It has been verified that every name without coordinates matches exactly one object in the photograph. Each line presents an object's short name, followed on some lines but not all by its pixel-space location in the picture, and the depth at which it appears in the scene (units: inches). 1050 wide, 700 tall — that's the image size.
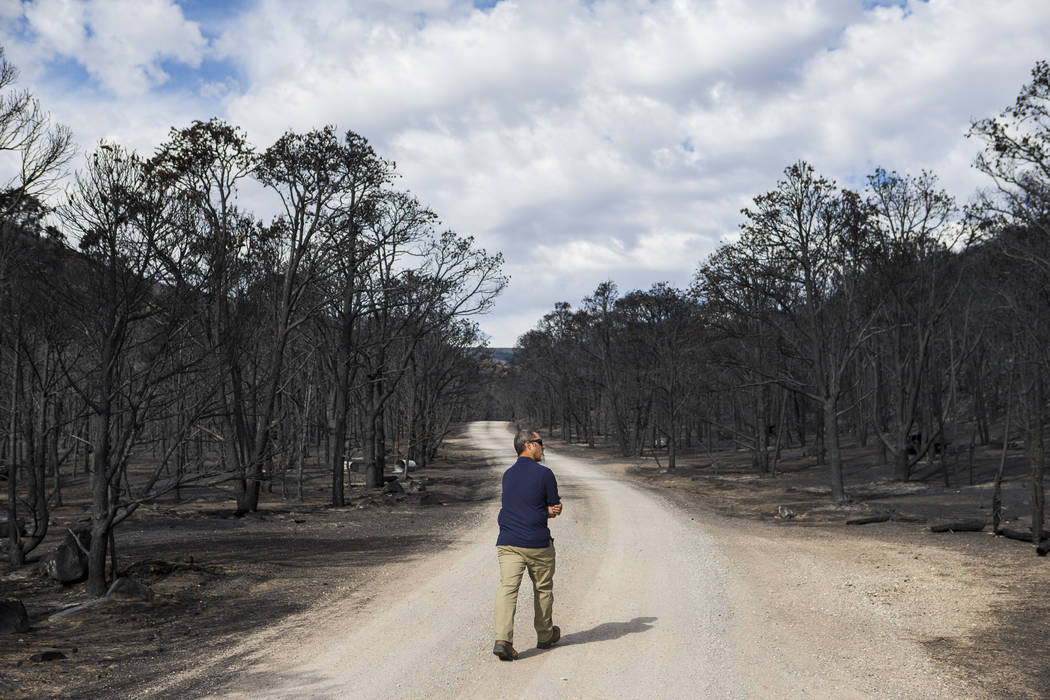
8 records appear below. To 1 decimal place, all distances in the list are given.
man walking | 262.5
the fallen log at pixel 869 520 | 708.7
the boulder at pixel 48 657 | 275.7
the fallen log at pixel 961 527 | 616.1
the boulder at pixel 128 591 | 379.2
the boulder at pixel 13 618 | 325.7
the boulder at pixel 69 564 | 431.8
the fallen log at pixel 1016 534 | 552.7
